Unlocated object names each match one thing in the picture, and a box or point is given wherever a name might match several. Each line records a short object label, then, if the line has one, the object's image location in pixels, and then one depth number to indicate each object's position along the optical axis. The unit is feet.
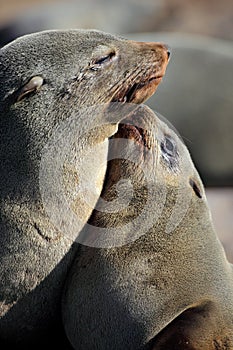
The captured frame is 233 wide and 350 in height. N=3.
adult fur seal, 28.14
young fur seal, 28.45
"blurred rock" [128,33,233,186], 52.65
